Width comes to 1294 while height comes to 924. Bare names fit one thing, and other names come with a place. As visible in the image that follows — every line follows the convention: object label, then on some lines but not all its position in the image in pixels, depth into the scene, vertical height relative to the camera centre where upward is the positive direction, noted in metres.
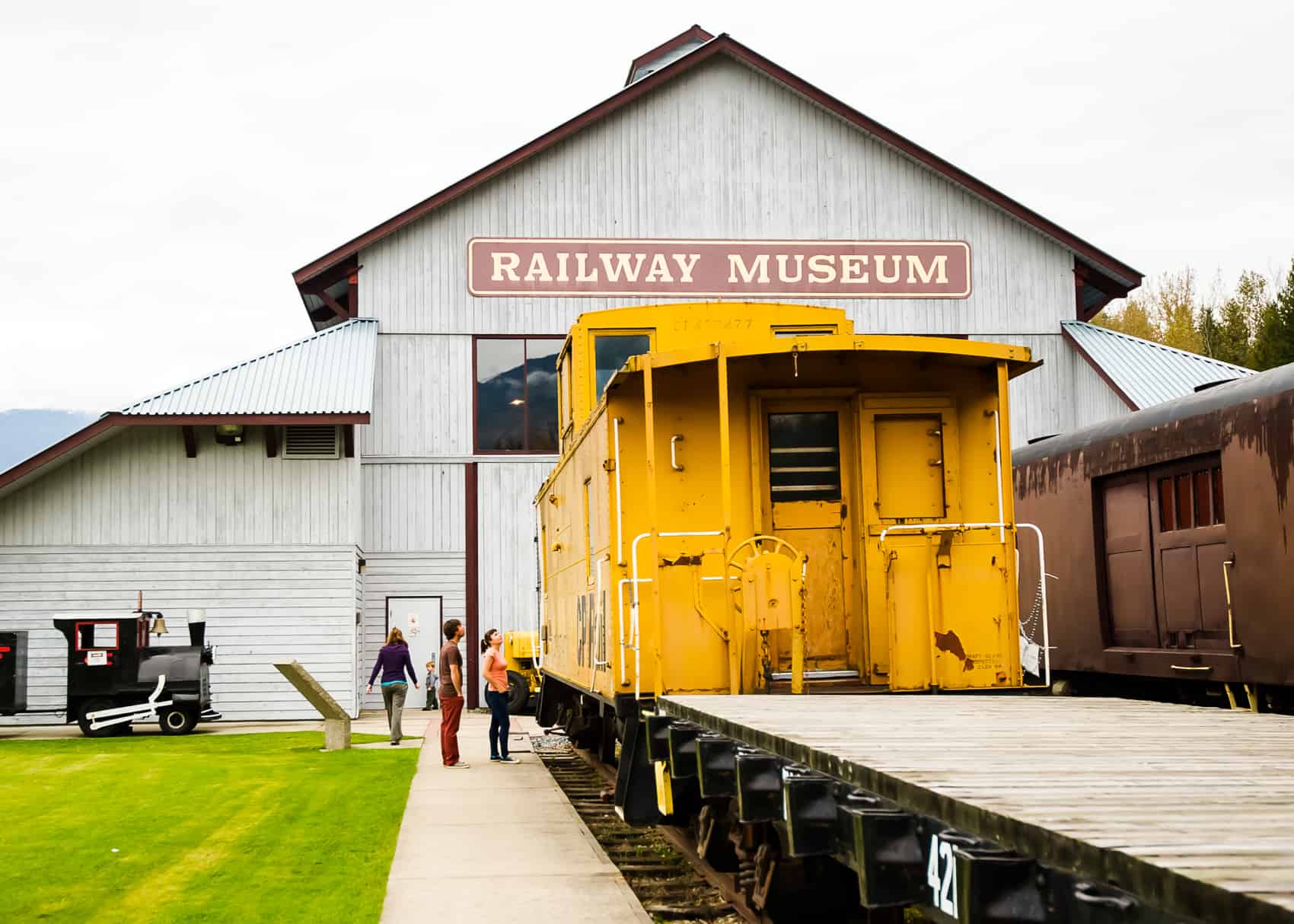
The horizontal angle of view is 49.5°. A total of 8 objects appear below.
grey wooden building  25.20 +4.09
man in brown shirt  16.56 -1.00
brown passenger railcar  10.65 +0.45
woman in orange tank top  16.84 -1.03
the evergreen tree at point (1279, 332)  45.91 +8.56
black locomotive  22.23 -1.02
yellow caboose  9.43 +0.62
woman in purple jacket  19.83 -0.87
